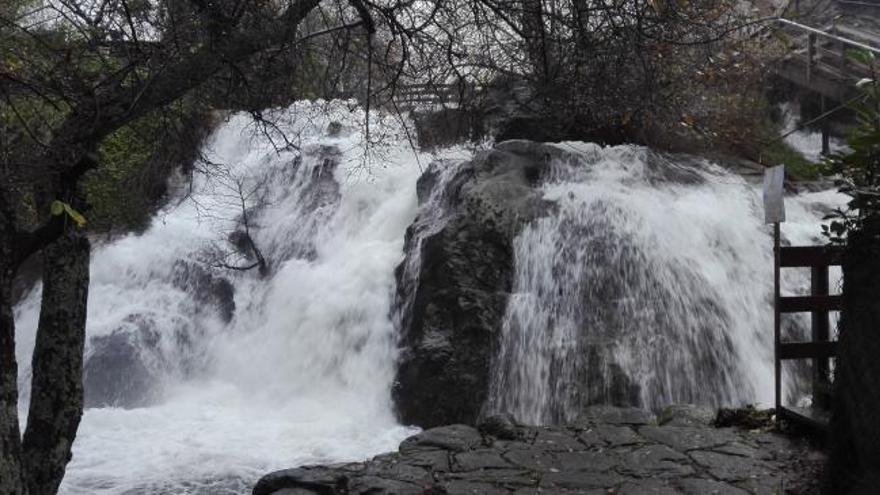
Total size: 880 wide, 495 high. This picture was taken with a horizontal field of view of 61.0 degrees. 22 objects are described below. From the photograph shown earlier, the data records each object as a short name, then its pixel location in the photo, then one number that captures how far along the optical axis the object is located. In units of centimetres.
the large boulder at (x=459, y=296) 873
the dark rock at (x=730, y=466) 483
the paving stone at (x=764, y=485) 454
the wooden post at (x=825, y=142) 1466
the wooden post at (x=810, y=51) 1452
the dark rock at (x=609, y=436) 568
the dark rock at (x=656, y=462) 498
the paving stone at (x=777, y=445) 514
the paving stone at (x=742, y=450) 514
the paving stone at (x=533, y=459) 526
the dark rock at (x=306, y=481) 497
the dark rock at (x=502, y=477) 495
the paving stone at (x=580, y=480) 486
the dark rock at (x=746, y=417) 584
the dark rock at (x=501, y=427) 591
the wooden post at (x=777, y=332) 553
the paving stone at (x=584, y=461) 519
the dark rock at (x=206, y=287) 1236
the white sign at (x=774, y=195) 566
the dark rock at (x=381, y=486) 486
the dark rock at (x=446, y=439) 573
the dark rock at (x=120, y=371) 1073
